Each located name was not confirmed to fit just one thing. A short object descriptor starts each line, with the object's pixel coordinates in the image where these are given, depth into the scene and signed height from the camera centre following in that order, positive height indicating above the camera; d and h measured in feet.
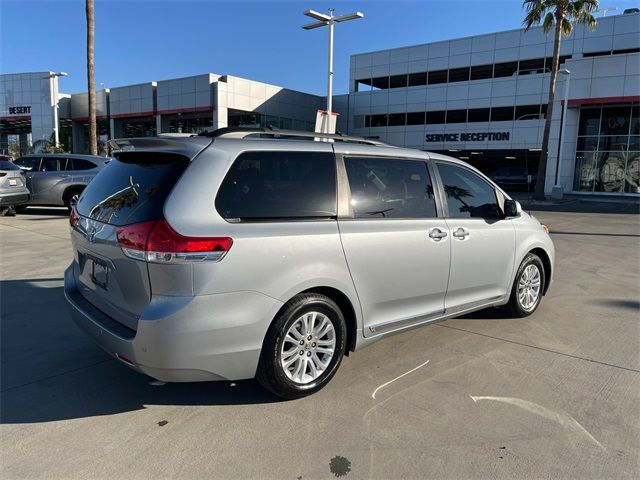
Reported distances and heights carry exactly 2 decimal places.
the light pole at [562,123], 90.40 +8.28
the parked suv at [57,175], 44.55 -2.24
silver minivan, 9.59 -2.10
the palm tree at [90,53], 63.52 +12.64
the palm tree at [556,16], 79.15 +24.38
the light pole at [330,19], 61.77 +17.67
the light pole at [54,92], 135.43 +16.35
